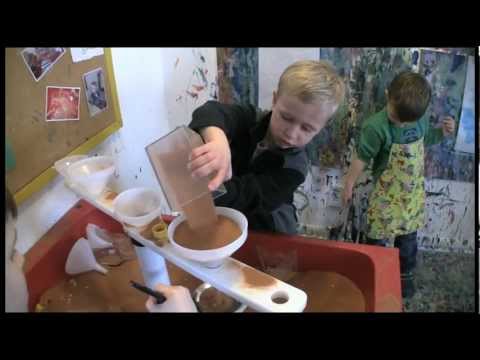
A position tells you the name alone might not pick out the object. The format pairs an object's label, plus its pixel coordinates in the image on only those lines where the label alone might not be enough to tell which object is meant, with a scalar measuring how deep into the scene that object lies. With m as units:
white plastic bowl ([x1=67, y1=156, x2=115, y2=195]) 0.63
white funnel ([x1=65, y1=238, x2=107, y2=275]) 0.67
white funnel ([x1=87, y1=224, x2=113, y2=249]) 0.72
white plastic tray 0.48
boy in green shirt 0.93
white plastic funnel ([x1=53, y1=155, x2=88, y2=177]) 0.64
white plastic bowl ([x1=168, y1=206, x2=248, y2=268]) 0.48
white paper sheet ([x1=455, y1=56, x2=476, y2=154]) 0.92
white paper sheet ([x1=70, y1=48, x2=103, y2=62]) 0.68
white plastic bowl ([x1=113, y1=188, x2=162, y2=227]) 0.61
